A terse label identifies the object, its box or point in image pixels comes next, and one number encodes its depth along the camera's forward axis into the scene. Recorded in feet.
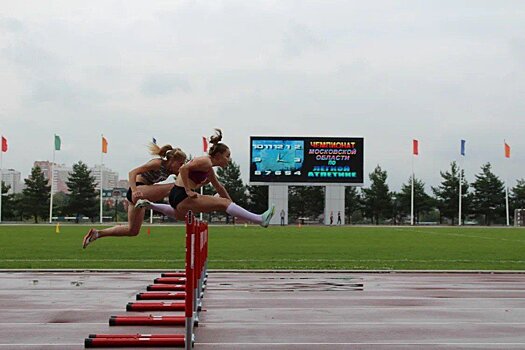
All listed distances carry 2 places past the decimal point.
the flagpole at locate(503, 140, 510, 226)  277.76
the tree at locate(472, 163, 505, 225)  330.13
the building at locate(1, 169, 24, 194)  410.58
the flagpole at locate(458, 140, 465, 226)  277.44
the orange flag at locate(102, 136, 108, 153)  236.02
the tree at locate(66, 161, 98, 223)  316.40
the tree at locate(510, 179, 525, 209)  337.52
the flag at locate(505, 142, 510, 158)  277.70
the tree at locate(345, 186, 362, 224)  334.85
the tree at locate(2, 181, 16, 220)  324.39
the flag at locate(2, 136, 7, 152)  254.14
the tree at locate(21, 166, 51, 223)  322.14
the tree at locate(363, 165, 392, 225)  341.41
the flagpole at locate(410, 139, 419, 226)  282.36
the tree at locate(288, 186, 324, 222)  332.60
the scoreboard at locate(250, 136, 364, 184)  234.99
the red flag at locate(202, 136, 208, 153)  186.66
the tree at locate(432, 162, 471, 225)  332.60
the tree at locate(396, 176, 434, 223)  341.41
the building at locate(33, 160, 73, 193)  372.17
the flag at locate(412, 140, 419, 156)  282.36
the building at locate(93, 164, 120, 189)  346.87
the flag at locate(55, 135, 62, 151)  239.71
